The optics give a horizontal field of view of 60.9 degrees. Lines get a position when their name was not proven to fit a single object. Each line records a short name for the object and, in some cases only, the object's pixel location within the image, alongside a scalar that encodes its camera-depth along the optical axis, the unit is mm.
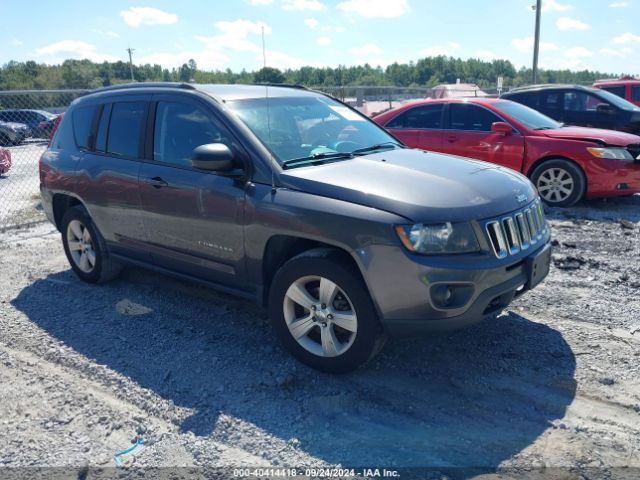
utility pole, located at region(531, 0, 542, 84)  23922
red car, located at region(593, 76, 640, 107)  14578
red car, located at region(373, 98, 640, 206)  7660
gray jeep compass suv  3152
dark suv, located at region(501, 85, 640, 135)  10352
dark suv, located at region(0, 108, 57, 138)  18212
